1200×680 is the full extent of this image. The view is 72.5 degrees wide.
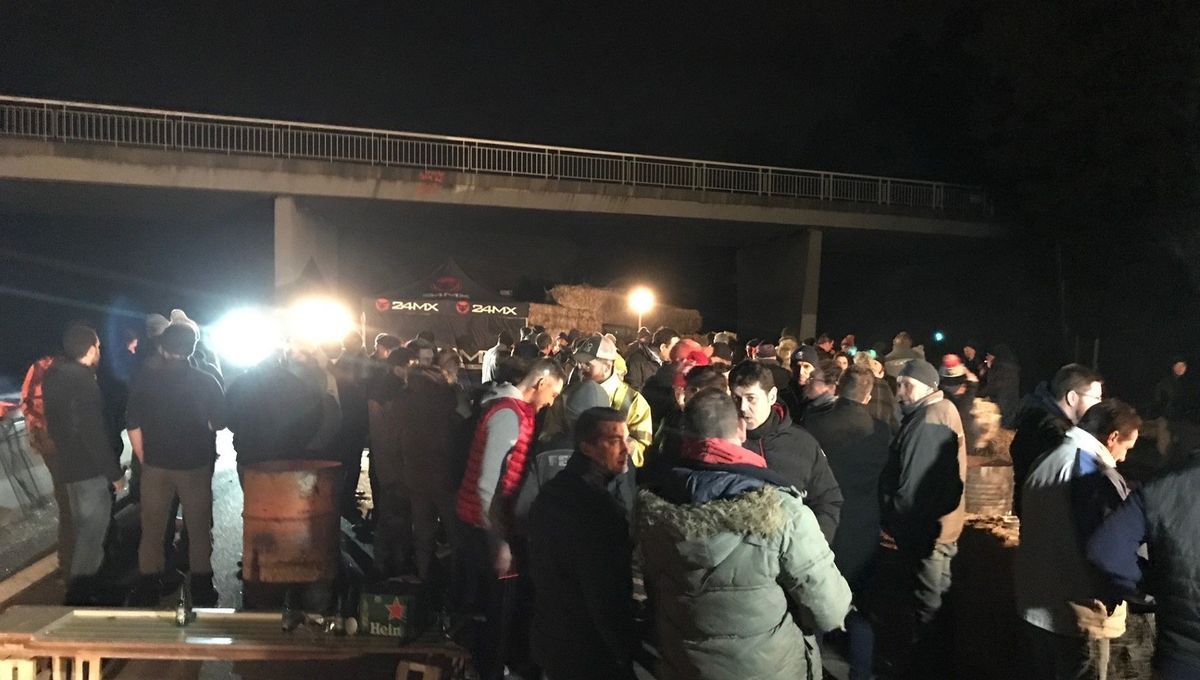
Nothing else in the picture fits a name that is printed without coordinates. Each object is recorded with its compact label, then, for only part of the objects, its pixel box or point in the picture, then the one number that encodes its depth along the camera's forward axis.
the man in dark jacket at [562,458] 3.99
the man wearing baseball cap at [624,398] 5.09
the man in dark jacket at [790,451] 4.01
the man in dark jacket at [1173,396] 10.59
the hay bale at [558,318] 20.27
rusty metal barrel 5.03
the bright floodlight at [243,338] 17.39
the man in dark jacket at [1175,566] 2.56
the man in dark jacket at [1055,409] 3.90
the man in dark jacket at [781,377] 6.68
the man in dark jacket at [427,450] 5.52
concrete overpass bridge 15.98
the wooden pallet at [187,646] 4.06
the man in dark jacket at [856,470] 4.53
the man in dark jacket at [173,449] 5.50
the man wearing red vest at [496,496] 4.27
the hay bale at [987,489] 5.75
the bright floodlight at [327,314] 13.71
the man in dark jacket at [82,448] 5.35
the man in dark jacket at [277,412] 6.09
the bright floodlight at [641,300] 23.02
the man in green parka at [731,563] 2.60
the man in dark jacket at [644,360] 8.16
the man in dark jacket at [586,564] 2.91
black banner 16.14
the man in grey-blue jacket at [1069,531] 3.26
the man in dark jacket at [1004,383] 9.46
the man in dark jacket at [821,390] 5.03
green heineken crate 4.14
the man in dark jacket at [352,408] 7.19
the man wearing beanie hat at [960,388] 5.90
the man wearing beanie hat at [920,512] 4.31
